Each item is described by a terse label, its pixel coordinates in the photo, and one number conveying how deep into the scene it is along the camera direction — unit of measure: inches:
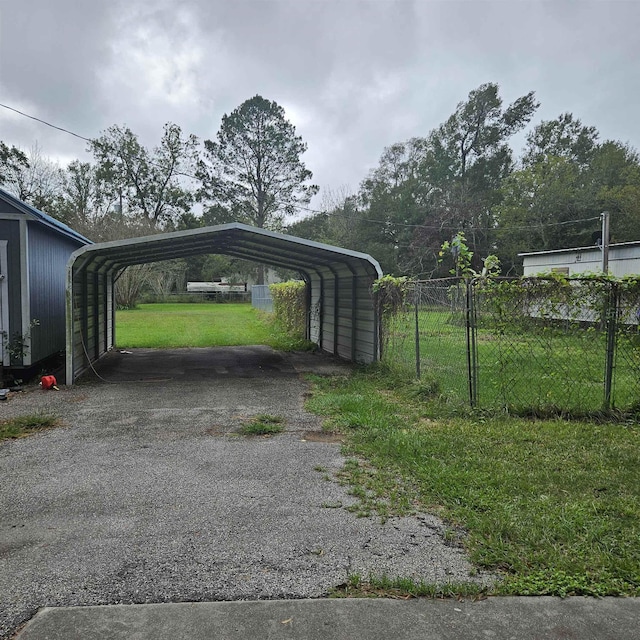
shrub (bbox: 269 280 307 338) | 593.4
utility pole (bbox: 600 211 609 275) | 549.3
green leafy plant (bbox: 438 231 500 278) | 226.5
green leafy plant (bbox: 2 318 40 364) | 290.5
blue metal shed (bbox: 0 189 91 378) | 288.8
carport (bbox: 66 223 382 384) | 309.7
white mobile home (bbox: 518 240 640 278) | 527.2
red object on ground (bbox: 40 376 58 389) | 279.6
